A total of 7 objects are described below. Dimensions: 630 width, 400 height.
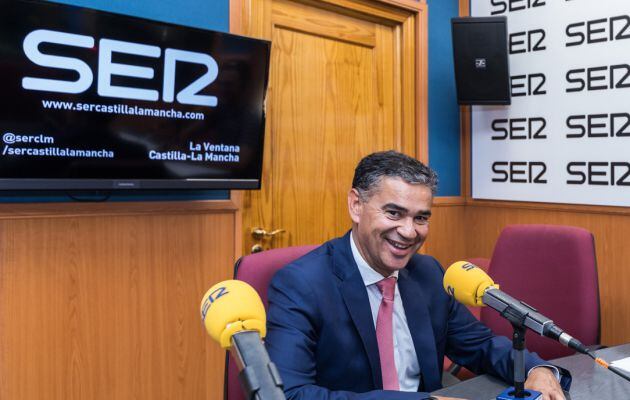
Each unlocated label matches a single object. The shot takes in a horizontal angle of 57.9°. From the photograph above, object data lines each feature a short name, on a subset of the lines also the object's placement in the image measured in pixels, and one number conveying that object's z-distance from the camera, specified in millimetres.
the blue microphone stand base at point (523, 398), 1221
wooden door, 2984
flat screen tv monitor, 1974
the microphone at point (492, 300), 1128
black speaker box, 3492
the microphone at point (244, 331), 738
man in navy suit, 1526
